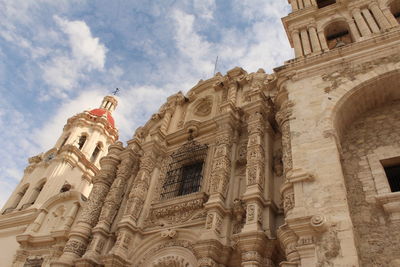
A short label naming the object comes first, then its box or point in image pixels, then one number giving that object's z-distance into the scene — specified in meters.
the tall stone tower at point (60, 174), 15.80
